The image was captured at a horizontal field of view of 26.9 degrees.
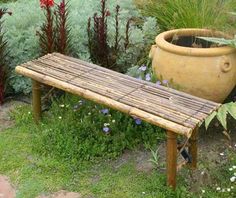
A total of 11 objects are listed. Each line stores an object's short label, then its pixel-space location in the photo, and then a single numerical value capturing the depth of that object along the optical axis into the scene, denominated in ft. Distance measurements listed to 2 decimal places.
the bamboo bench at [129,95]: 10.14
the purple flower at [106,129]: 12.12
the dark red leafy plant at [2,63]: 14.15
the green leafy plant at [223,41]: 12.23
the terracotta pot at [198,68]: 12.49
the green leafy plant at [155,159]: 11.46
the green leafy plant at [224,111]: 9.07
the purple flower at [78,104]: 13.27
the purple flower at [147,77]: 13.13
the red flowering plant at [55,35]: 13.46
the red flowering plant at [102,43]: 14.25
